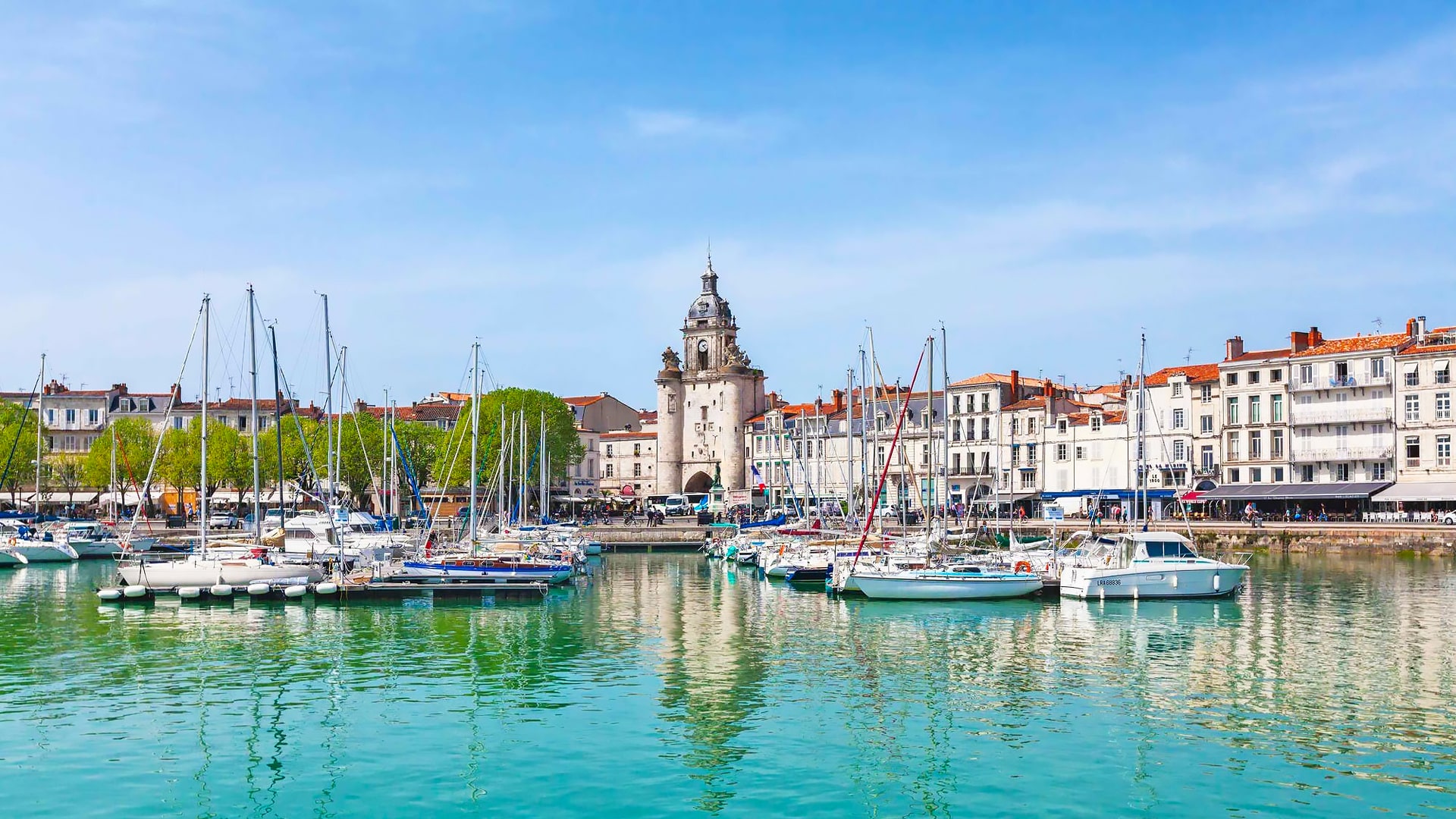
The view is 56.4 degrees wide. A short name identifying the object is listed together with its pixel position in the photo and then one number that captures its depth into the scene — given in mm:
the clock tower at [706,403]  116312
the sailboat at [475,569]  42562
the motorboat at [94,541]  66188
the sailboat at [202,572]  41750
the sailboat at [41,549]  62688
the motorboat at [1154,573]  41719
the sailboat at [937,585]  41625
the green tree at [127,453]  94000
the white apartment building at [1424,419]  73562
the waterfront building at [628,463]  128750
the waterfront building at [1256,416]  80125
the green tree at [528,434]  88169
